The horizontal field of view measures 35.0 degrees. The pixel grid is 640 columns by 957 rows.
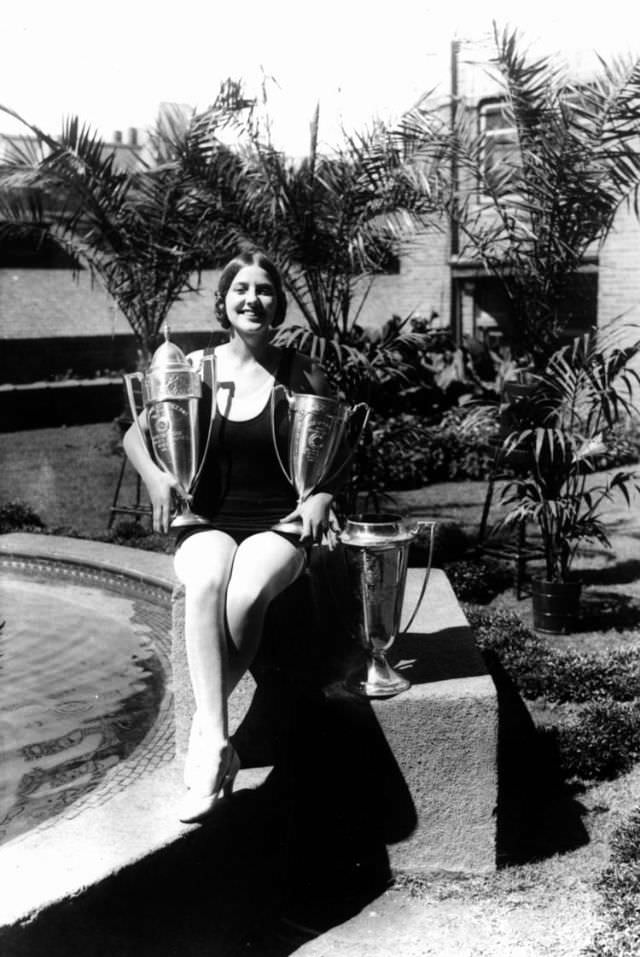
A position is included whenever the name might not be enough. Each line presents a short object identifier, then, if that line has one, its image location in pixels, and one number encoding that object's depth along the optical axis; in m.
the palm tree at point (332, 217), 6.61
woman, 2.75
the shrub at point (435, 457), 10.80
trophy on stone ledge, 3.15
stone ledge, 3.07
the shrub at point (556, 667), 4.62
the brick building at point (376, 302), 13.77
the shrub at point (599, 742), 3.85
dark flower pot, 5.79
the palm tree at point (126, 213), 7.59
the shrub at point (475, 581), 6.48
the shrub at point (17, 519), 7.72
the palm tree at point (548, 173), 5.94
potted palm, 5.56
